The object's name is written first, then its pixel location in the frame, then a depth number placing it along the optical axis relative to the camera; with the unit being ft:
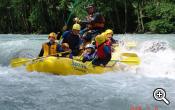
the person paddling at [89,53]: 36.04
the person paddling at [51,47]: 36.70
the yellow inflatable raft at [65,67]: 33.50
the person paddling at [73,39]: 38.88
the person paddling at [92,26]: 42.45
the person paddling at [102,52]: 35.12
